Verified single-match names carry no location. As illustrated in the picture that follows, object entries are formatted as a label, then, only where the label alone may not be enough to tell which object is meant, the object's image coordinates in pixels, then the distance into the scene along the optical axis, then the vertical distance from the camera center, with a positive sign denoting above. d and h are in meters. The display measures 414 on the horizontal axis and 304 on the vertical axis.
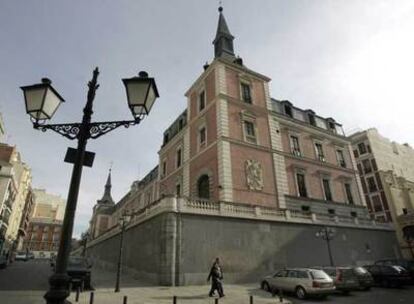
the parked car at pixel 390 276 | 15.32 -0.93
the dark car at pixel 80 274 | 13.79 -0.28
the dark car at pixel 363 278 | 14.10 -0.94
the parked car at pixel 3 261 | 26.00 +0.84
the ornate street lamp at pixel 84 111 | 4.43 +2.51
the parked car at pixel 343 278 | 12.80 -0.81
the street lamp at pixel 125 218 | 14.48 +2.45
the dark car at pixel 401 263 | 17.05 -0.25
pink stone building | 21.06 +9.76
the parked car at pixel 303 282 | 11.48 -0.87
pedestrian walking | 11.48 -0.72
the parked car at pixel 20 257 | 51.47 +2.31
